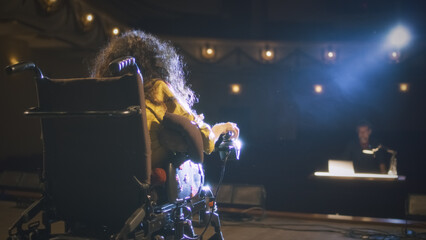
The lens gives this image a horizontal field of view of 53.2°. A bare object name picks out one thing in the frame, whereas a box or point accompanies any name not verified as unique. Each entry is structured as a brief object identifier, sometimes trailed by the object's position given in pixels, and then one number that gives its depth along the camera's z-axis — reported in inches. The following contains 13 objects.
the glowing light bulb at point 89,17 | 225.1
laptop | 173.8
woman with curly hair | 71.6
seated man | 177.9
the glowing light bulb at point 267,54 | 392.2
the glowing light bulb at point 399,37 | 374.6
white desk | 164.7
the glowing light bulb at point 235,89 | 425.4
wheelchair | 62.5
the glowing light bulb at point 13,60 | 264.9
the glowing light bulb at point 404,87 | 404.8
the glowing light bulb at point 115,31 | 278.7
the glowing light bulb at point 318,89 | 412.8
